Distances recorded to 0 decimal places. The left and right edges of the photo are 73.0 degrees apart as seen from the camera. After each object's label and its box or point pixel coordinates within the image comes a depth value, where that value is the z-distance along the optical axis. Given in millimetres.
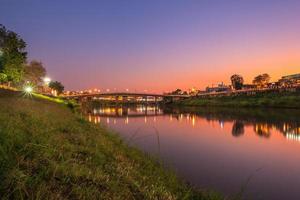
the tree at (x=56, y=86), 98761
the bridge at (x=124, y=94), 118815
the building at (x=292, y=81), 122823
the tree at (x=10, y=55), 34954
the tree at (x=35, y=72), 62400
